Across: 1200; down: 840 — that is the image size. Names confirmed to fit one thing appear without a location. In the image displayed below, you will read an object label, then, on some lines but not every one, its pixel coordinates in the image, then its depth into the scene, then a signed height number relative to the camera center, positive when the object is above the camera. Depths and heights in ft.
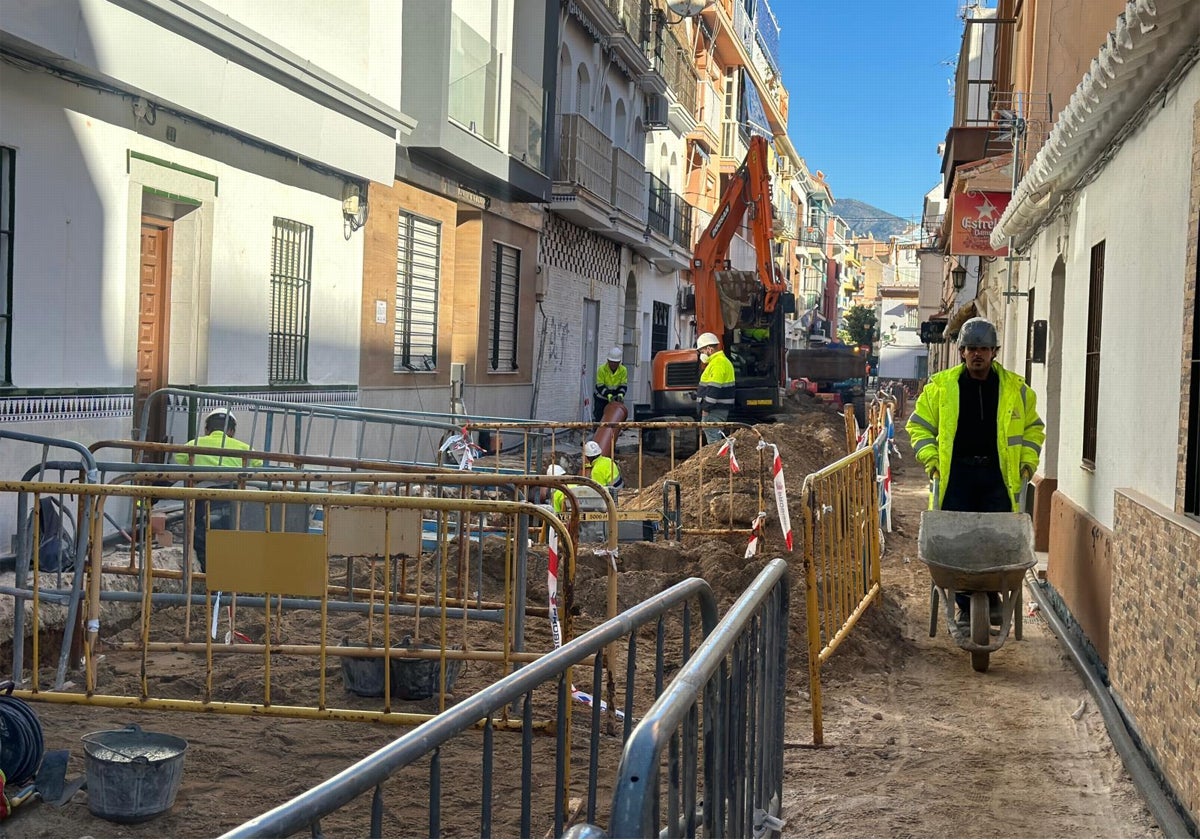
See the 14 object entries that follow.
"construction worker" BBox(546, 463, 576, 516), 31.86 -2.81
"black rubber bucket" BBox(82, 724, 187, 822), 15.30 -4.92
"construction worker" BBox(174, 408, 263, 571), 28.09 -1.86
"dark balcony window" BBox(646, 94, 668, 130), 101.83 +22.70
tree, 310.86 +18.47
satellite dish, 94.68 +29.18
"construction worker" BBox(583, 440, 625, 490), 34.47 -2.08
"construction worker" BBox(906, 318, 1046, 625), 25.11 -0.50
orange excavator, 71.56 +5.40
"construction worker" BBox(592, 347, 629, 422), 73.77 +0.68
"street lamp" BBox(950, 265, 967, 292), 91.91 +9.40
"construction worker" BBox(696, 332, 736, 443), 53.57 +0.28
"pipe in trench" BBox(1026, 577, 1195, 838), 15.78 -5.00
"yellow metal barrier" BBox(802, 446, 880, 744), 20.51 -2.93
